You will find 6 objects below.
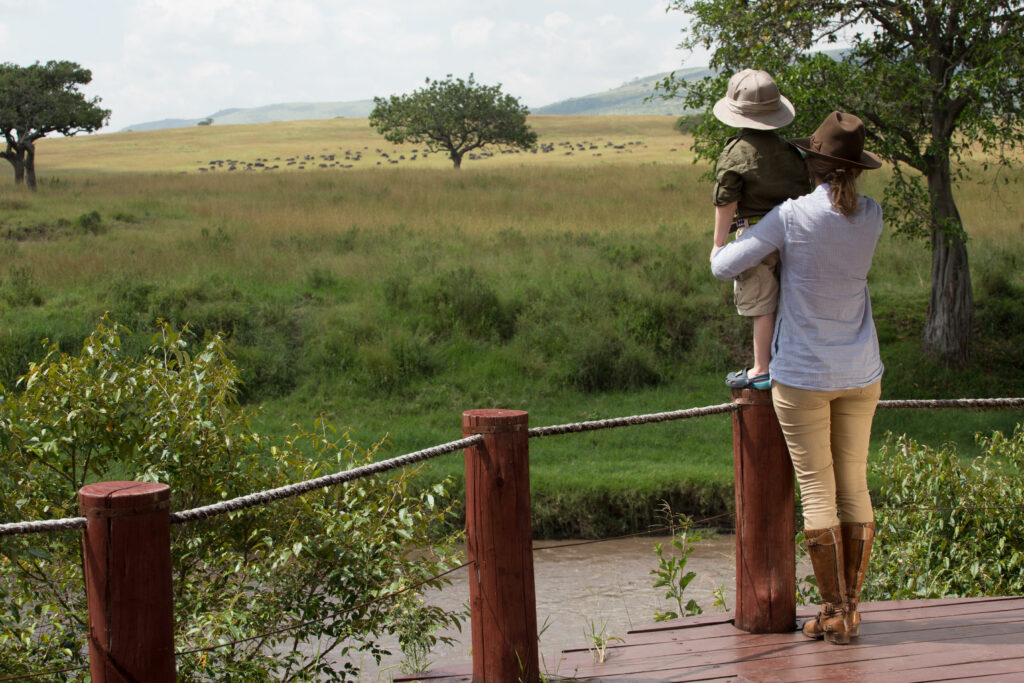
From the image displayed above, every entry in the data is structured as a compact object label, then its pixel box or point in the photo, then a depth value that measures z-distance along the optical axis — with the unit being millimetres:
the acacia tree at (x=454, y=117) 44562
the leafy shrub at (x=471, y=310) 16734
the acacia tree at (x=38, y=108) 33062
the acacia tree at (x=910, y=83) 13391
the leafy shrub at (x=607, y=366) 15617
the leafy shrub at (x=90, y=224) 21688
